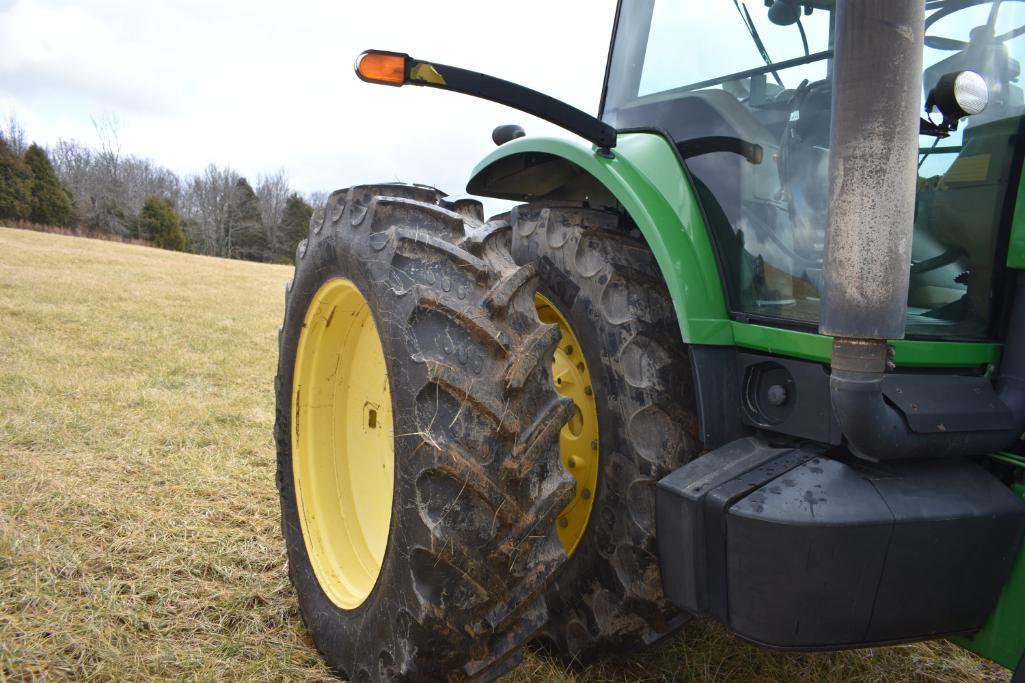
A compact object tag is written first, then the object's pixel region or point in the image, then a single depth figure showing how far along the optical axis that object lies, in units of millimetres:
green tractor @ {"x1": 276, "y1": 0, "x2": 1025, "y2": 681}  1312
